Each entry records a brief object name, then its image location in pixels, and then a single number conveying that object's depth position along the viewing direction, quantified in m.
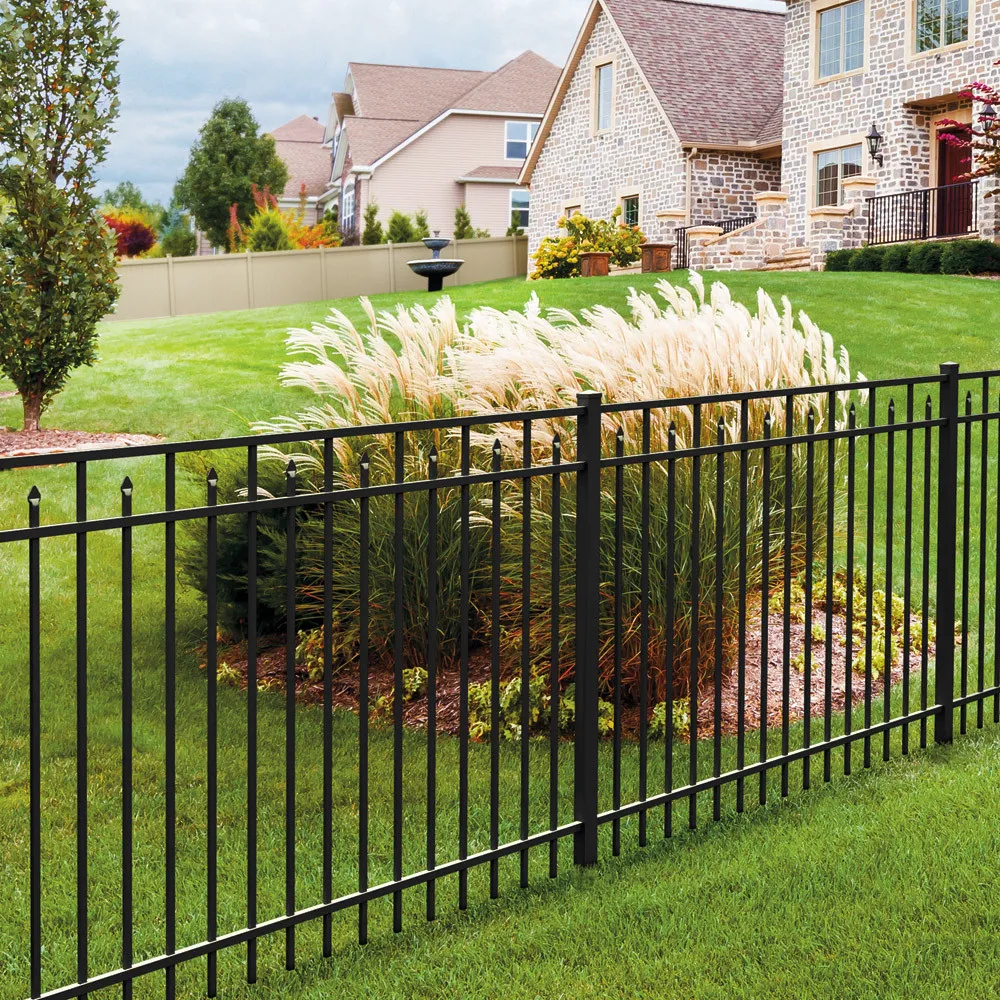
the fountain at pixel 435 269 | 26.53
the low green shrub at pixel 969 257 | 20.72
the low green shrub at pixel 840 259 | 23.66
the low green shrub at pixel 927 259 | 21.20
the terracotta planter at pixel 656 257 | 25.94
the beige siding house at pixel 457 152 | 43.22
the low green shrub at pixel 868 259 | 22.72
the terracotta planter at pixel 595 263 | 26.02
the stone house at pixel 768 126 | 24.95
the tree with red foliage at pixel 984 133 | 21.64
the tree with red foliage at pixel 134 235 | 49.41
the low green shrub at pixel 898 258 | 21.81
